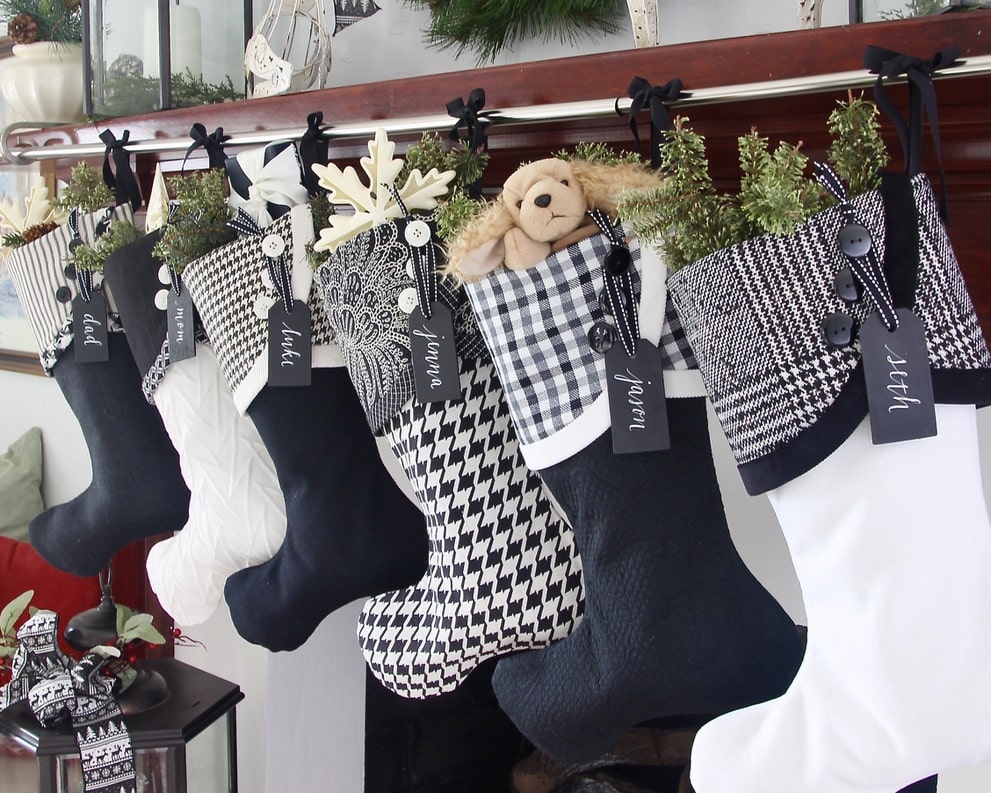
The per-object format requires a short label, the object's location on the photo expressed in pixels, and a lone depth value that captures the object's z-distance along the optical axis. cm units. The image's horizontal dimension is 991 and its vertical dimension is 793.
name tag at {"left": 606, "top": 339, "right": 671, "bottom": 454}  75
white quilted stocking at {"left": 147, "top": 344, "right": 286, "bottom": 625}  113
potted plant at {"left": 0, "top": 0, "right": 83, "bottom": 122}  163
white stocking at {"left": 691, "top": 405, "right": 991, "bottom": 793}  66
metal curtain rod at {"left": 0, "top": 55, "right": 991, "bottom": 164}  68
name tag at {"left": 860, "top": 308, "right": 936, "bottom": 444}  63
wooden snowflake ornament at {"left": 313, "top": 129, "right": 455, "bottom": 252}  85
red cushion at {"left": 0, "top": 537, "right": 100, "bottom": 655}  207
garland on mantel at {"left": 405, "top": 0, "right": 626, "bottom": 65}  112
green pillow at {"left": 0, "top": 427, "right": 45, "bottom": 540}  228
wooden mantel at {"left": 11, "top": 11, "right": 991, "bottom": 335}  68
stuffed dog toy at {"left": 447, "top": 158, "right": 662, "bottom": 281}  73
